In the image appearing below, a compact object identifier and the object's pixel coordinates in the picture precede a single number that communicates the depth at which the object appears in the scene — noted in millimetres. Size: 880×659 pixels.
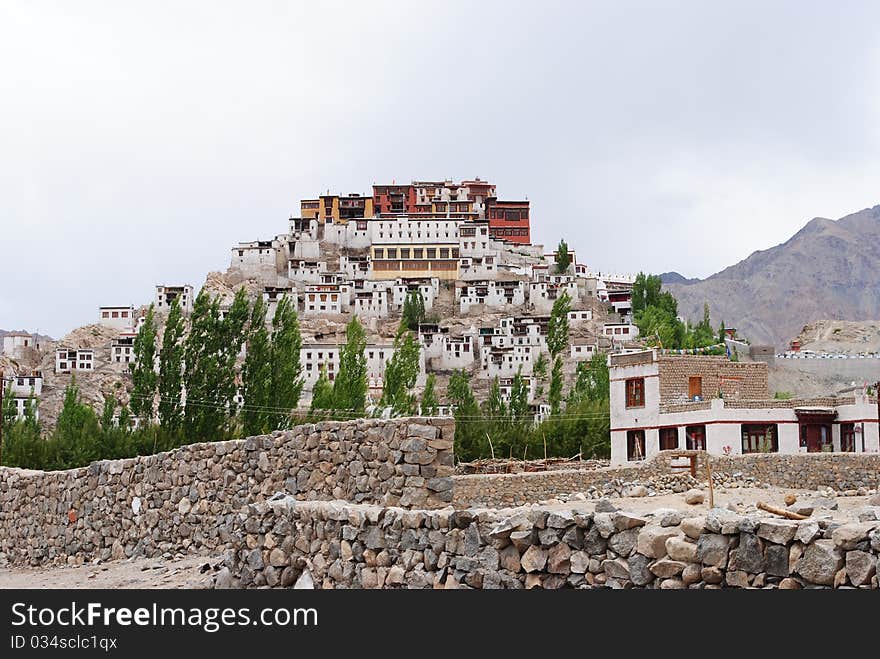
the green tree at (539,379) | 75419
